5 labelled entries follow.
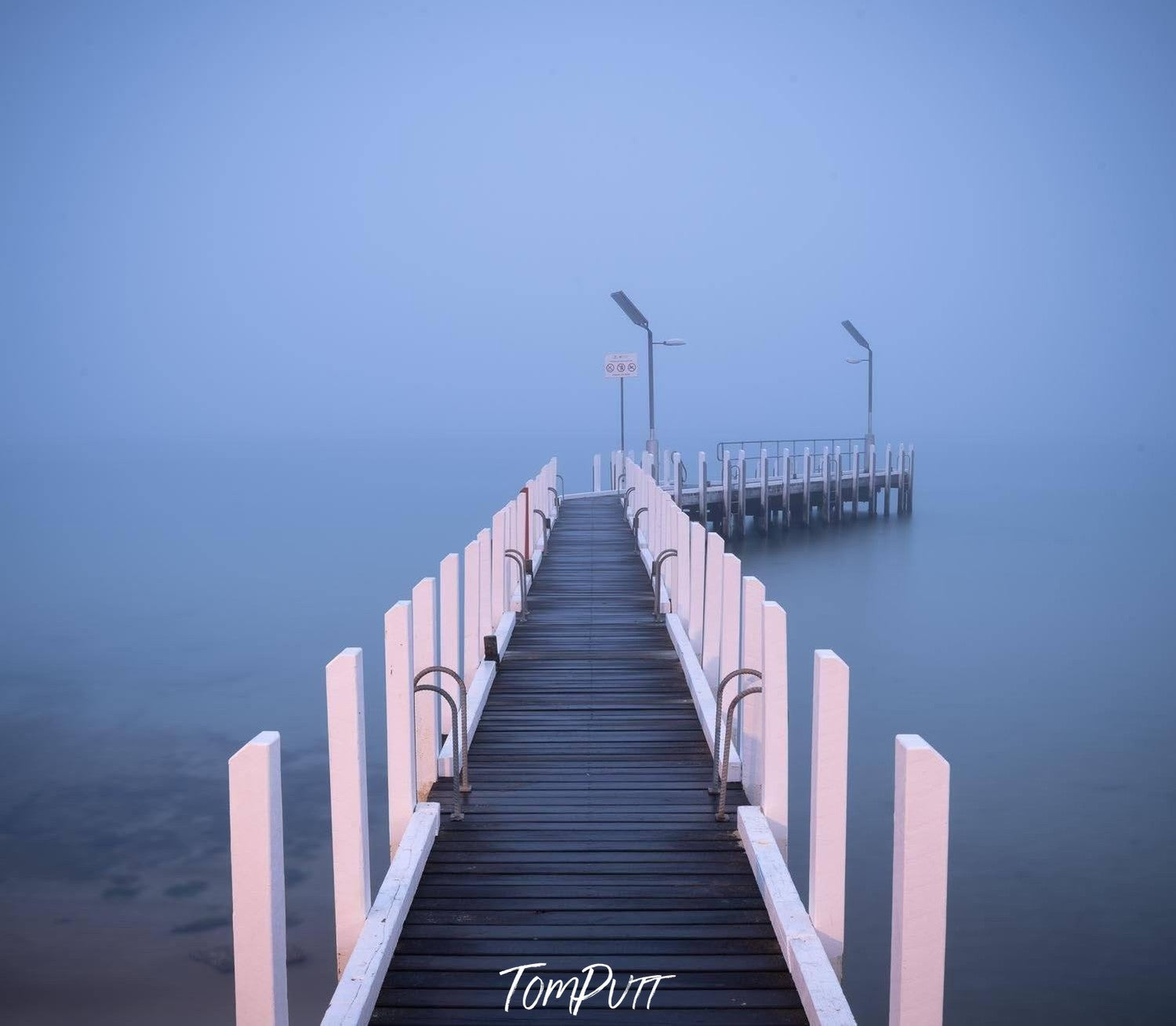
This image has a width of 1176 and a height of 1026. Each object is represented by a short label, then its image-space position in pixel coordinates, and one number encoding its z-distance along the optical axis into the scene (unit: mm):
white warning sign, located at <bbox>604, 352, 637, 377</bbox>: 24394
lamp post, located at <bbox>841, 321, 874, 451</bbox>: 39612
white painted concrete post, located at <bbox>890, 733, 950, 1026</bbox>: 3344
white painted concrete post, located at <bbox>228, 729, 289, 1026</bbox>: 3193
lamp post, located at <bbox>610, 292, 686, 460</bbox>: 26984
